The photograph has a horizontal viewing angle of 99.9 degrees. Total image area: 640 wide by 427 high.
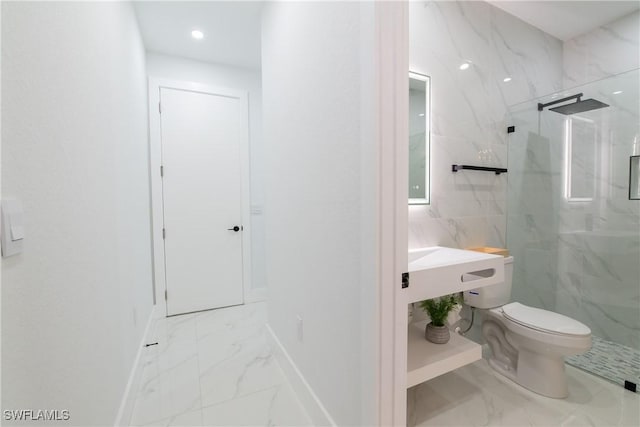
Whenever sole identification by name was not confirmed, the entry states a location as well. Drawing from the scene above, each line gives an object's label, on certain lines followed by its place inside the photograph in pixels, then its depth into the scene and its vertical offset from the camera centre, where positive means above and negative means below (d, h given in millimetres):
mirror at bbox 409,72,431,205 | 1758 +422
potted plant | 1488 -649
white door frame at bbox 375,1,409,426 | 874 +33
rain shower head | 2038 +745
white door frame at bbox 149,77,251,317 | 2510 +370
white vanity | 1171 -399
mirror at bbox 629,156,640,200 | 1928 +162
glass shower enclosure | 1957 -92
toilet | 1499 -814
